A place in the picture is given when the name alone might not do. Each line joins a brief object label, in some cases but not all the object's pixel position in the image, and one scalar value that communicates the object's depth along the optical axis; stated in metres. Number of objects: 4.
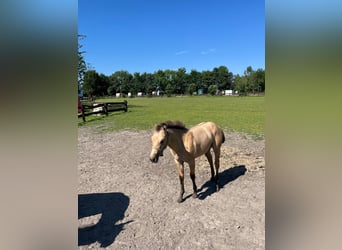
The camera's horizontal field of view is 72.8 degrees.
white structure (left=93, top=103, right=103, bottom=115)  16.88
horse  3.46
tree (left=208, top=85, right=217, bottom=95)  56.12
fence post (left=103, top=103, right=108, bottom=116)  16.83
